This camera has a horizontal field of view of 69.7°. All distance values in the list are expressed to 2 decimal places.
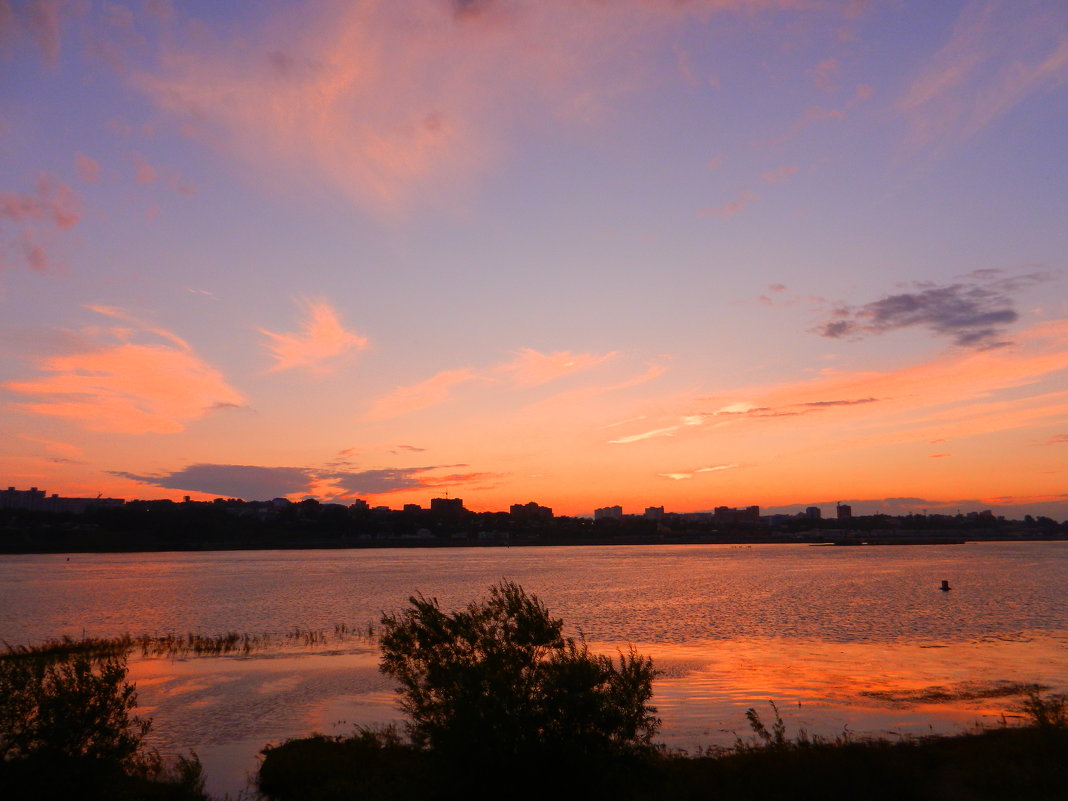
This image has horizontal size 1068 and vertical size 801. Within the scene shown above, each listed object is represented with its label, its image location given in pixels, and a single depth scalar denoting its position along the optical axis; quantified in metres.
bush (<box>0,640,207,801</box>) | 18.56
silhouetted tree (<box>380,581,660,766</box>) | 19.69
